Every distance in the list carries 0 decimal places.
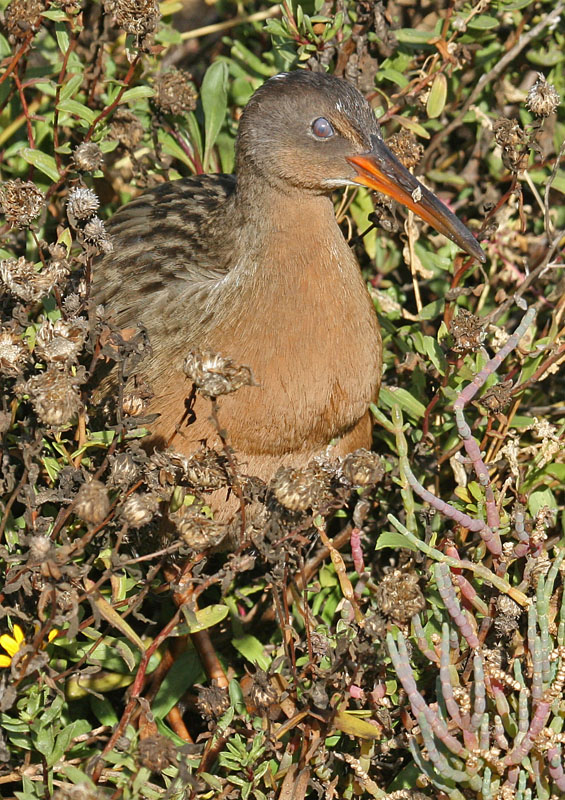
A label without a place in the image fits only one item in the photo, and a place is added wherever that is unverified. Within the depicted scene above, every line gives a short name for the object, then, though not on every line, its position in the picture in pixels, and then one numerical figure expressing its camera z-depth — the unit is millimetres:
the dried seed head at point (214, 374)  4020
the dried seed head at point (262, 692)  4699
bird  5457
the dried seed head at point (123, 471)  4379
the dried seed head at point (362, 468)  4242
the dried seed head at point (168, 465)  4449
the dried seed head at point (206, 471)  4371
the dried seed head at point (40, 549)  3998
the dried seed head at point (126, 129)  6750
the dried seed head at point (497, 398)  5477
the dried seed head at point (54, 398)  4059
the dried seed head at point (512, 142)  5602
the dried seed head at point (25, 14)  5570
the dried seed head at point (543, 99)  5332
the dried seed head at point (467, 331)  5465
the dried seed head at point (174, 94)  6734
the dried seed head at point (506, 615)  4934
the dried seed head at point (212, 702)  4750
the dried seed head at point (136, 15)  5129
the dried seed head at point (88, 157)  5082
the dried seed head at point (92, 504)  3971
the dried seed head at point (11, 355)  4484
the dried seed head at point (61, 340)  4305
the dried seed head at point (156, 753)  3910
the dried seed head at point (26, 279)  4551
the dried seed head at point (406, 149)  6141
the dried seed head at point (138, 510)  4066
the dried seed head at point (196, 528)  4094
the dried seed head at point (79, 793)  3771
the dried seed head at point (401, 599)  4387
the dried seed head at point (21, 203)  4859
